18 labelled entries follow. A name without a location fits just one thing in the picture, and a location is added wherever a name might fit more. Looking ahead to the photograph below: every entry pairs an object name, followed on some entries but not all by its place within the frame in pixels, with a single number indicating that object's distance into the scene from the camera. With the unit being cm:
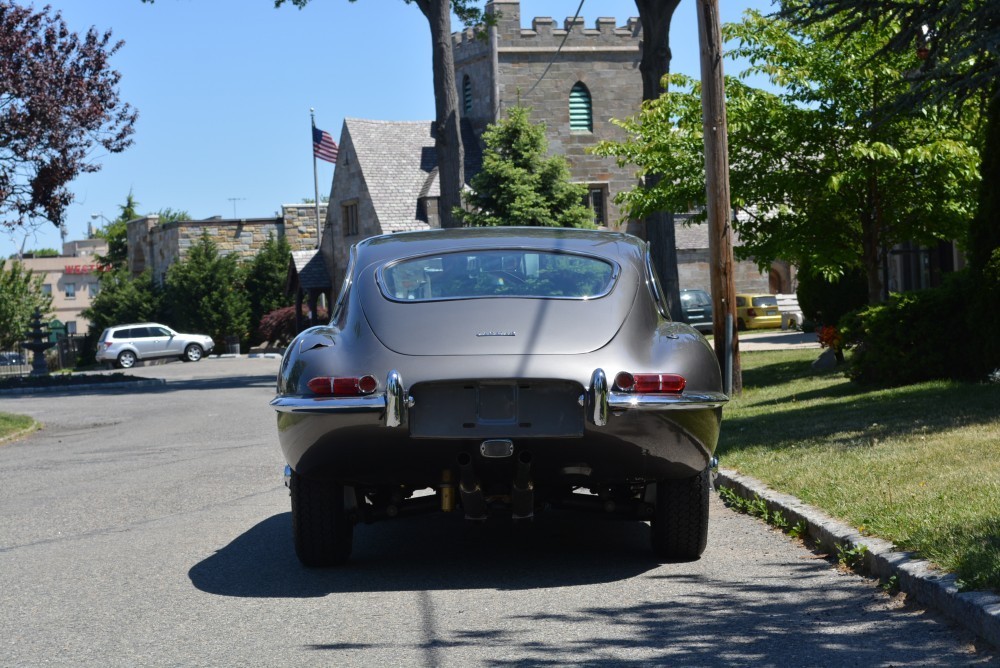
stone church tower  4834
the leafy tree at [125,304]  5600
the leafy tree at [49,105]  2422
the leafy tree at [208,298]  5244
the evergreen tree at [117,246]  8069
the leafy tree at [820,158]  1647
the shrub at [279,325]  5150
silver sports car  570
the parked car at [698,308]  4131
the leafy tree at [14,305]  5906
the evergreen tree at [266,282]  5412
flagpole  4769
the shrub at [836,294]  2567
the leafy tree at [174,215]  9134
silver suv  4647
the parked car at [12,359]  4764
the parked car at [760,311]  4381
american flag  4619
